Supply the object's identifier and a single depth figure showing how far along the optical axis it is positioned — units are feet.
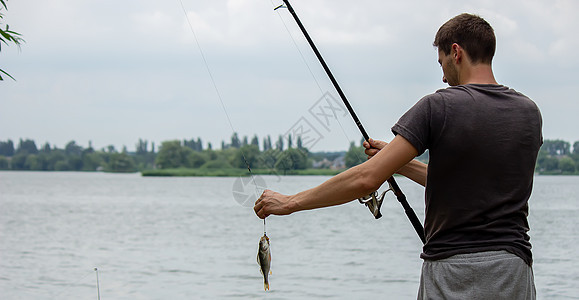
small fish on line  11.50
